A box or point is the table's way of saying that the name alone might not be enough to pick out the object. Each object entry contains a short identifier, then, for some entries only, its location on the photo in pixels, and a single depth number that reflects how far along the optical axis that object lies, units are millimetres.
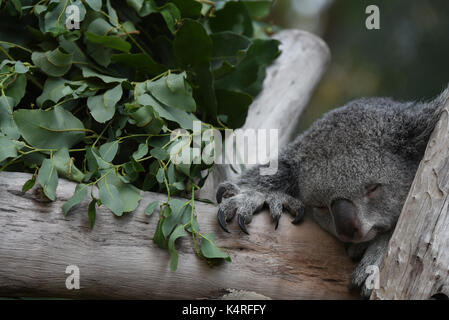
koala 2152
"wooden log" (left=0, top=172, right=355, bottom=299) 2041
